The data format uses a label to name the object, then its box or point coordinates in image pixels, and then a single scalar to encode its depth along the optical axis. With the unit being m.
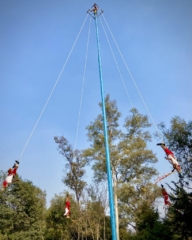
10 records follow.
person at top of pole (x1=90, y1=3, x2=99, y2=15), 11.41
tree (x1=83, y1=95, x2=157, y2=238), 17.73
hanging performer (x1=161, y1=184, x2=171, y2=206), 9.29
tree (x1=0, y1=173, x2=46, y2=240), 25.56
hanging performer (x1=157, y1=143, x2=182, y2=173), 8.23
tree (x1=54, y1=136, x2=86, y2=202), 22.66
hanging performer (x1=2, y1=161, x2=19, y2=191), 9.01
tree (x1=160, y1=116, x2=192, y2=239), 12.03
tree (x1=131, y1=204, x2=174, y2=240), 12.82
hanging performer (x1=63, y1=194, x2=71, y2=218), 10.42
